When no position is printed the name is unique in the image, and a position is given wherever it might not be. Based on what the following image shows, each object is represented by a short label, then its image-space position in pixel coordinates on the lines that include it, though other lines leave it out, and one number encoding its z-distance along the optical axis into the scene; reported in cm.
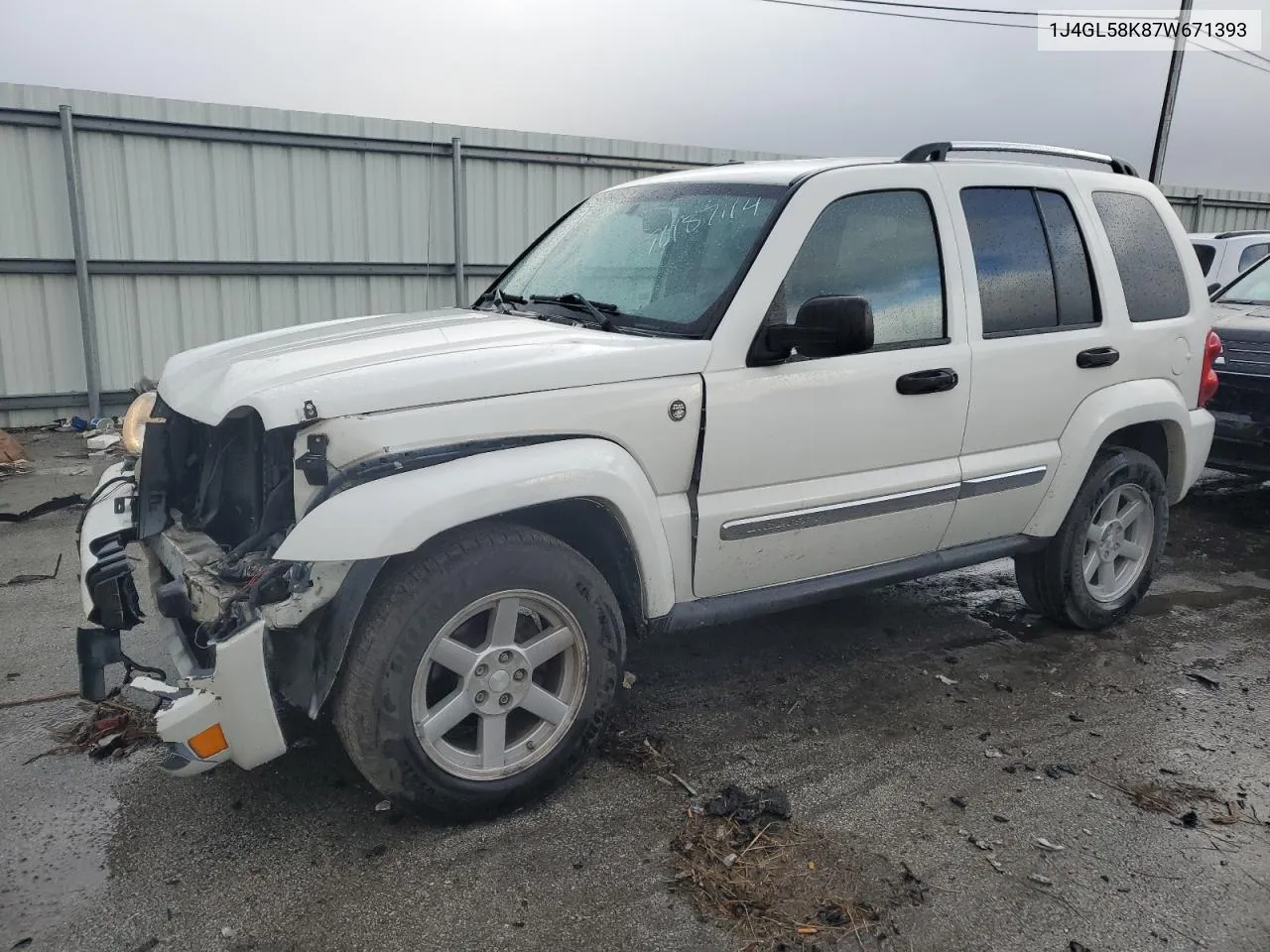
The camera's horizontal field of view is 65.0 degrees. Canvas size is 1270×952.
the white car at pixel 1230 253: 986
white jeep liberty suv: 271
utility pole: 1838
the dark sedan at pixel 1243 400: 670
